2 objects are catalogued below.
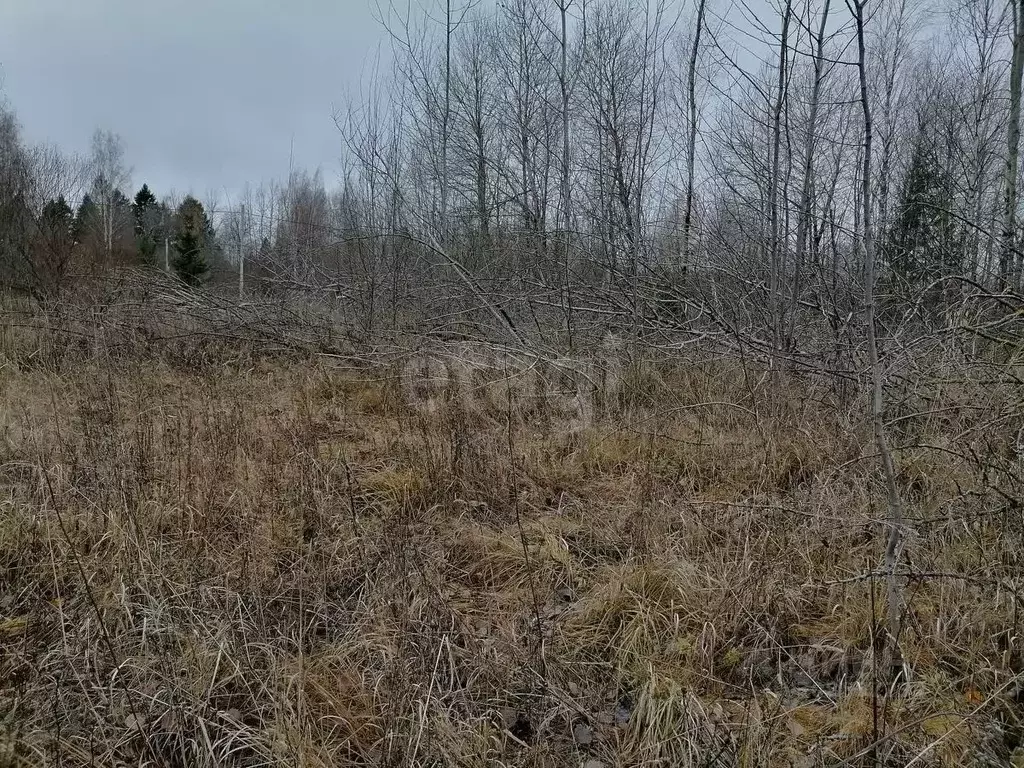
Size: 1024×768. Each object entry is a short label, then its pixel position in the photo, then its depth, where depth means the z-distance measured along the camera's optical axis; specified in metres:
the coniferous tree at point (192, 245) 23.83
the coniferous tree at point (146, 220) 25.45
